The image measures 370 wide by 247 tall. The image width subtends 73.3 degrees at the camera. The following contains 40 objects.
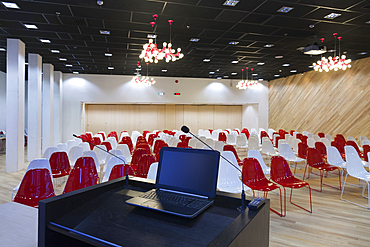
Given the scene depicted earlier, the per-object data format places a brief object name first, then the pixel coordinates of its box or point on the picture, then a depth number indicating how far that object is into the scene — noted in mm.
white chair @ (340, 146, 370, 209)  4994
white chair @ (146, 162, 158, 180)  3477
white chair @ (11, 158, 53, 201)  3895
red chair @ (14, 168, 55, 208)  3285
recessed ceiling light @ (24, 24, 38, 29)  6801
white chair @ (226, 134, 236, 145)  10812
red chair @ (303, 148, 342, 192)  5938
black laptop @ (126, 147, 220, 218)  1446
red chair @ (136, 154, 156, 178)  4736
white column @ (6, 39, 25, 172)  7668
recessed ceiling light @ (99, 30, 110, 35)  7265
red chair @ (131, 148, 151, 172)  5639
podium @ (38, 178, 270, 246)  1155
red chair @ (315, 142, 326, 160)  7315
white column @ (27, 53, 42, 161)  9297
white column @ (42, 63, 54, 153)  10852
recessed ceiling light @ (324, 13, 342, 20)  6027
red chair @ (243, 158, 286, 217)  4418
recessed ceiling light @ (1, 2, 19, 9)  5457
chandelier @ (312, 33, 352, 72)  7676
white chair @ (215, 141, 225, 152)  6987
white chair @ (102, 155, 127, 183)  4160
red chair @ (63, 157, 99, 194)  3279
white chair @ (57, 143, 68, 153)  6738
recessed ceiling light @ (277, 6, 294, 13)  5703
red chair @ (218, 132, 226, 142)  11231
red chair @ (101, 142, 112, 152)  7216
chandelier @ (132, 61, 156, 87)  12058
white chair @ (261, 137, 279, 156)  7828
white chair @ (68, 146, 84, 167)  6273
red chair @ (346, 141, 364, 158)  7554
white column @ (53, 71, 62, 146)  12727
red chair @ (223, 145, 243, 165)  6223
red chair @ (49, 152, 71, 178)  5387
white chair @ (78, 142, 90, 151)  6994
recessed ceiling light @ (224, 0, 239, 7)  5352
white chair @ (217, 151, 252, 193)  4125
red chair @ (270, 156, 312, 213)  4482
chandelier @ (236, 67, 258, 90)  13233
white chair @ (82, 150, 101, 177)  5220
